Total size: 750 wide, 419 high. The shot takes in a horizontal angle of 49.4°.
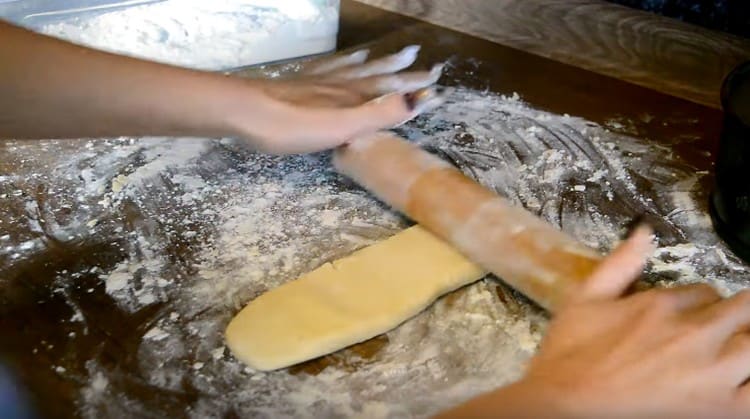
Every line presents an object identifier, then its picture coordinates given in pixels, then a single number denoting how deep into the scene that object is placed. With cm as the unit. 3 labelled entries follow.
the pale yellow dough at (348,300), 84
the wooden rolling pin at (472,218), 87
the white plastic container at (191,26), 134
